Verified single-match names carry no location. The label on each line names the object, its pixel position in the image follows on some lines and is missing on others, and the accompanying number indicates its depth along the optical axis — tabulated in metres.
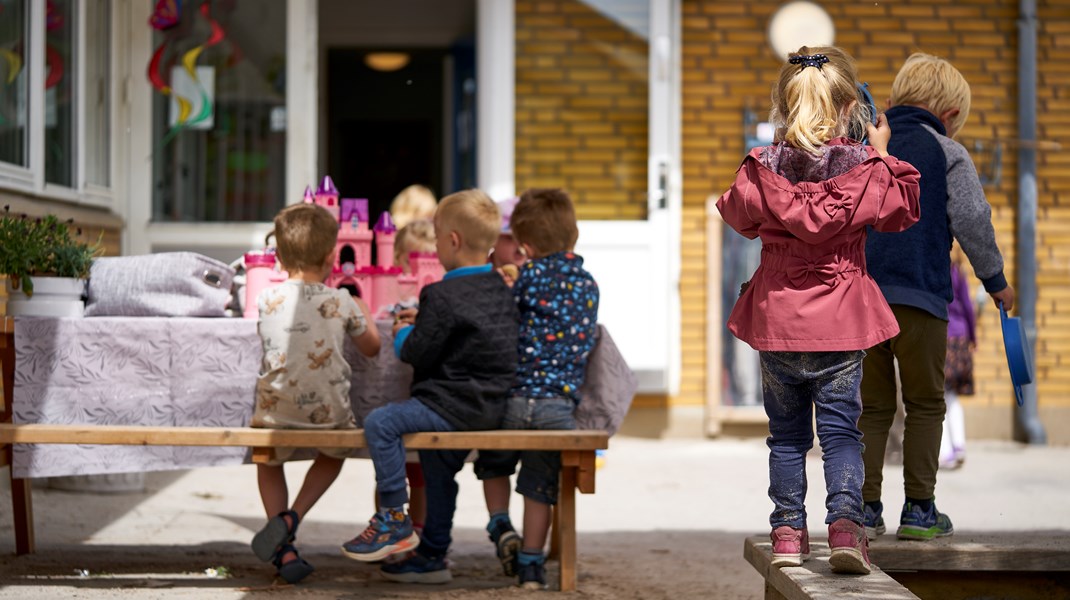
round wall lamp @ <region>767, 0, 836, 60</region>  8.87
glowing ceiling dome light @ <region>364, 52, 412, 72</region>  13.29
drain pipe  8.92
